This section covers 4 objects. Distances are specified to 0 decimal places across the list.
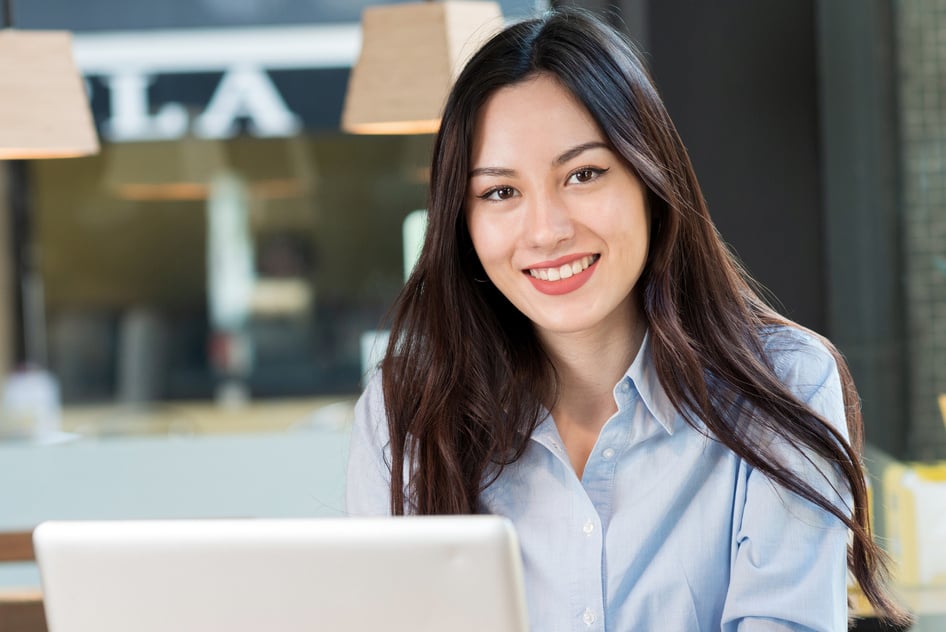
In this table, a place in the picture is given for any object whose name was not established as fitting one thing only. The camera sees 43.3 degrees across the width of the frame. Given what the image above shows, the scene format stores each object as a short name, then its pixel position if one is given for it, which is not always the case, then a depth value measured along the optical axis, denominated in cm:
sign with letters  612
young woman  143
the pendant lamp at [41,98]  259
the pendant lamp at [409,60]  254
